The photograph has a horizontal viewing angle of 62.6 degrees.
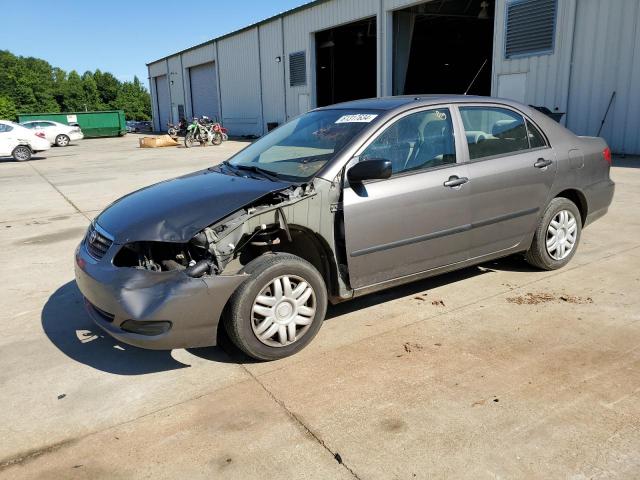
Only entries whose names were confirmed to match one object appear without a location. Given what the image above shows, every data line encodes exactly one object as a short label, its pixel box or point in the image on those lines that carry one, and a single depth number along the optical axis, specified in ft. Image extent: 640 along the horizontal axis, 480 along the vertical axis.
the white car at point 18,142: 61.67
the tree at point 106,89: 345.51
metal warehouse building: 43.88
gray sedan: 10.12
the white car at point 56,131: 96.53
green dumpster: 115.24
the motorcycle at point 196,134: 78.48
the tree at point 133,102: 344.08
